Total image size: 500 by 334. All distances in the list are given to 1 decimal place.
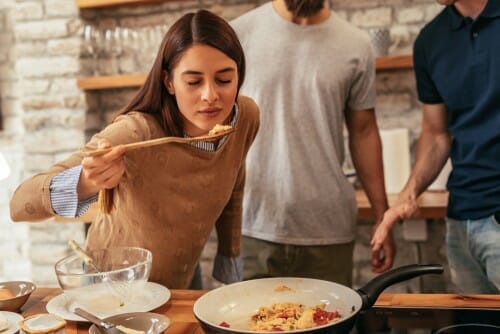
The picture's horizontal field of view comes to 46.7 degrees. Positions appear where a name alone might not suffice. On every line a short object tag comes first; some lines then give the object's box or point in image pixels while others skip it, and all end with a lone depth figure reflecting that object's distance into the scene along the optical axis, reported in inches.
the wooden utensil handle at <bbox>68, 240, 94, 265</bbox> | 48.8
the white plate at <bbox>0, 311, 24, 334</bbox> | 42.8
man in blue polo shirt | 73.3
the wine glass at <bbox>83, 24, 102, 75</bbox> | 127.0
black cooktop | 43.6
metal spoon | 40.2
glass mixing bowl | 44.2
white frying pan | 42.7
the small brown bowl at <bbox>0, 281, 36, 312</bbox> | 49.3
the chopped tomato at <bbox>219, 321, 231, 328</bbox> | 41.7
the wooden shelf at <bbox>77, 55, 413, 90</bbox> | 126.3
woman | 54.4
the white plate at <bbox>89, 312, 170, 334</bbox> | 40.9
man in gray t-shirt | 83.9
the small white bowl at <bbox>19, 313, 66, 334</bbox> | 40.1
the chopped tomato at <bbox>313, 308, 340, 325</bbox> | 41.9
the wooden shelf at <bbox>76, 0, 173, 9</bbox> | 125.5
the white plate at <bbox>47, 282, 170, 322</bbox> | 45.4
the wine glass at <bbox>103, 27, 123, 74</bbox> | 128.0
